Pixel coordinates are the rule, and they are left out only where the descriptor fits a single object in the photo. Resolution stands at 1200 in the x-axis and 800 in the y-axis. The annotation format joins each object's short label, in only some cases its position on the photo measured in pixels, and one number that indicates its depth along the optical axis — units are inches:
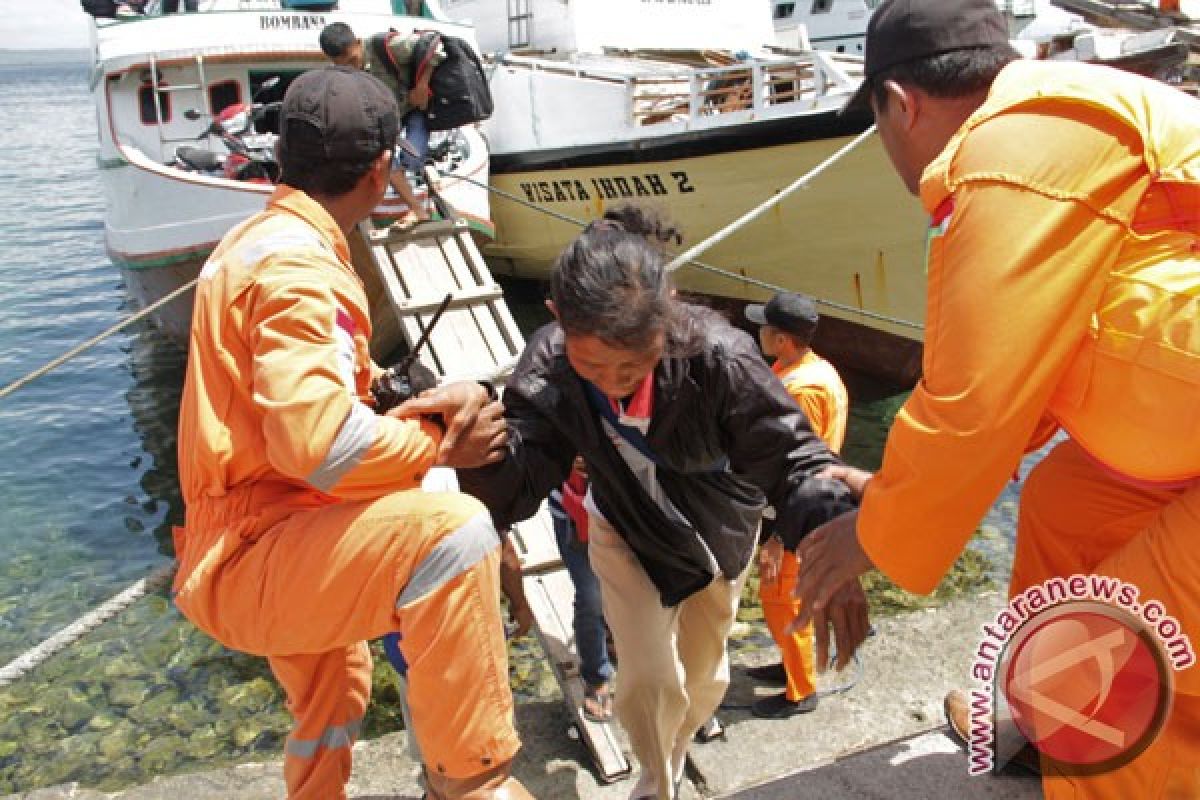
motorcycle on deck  315.3
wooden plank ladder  147.5
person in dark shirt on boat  271.9
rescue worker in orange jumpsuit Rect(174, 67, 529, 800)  79.0
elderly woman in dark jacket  91.8
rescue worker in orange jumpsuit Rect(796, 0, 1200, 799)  57.1
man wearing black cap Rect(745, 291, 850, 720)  149.3
